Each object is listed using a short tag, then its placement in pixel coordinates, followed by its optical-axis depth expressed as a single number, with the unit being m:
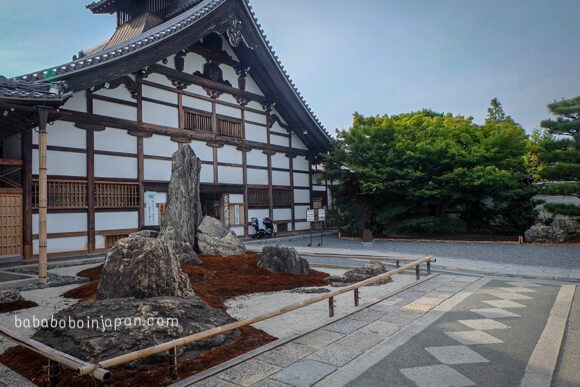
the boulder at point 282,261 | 8.70
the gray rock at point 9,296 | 6.23
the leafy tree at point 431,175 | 15.97
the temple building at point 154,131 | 10.71
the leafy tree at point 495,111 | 41.88
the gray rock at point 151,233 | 9.67
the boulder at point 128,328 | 3.70
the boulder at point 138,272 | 4.86
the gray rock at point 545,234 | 13.92
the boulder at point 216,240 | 10.37
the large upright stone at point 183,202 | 10.26
